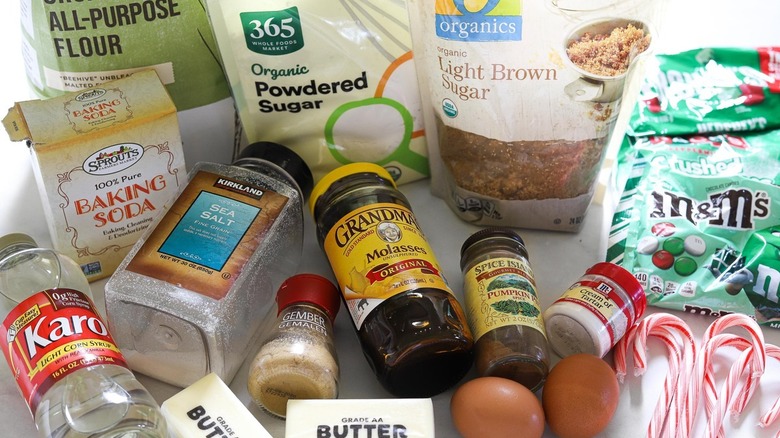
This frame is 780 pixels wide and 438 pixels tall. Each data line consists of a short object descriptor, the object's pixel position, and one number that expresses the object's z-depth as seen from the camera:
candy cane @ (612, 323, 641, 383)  0.88
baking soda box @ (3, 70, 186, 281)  0.91
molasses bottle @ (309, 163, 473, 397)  0.83
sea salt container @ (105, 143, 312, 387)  0.85
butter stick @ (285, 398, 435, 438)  0.77
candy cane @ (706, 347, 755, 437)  0.83
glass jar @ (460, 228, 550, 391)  0.84
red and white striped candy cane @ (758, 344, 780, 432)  0.84
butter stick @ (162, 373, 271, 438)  0.79
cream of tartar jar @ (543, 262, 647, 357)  0.86
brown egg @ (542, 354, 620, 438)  0.80
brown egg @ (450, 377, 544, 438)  0.77
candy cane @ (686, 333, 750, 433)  0.86
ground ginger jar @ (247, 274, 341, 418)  0.82
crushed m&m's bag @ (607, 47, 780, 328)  0.94
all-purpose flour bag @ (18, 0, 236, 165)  0.93
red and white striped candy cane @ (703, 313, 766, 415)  0.86
